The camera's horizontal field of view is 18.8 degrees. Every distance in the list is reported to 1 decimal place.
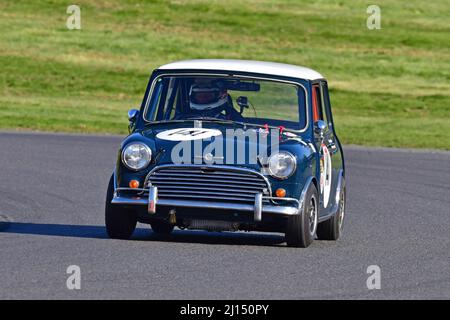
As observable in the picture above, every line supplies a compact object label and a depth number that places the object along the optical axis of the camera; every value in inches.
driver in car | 476.4
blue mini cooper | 439.8
